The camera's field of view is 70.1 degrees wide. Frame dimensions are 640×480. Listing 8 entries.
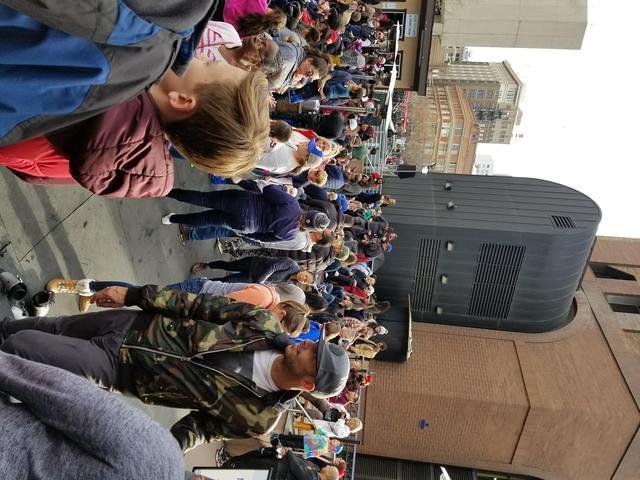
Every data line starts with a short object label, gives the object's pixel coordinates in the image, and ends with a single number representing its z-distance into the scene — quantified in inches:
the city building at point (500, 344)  452.4
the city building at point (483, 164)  3486.7
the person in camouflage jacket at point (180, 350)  126.7
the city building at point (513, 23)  707.4
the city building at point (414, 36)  583.0
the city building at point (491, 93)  3641.7
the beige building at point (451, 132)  2972.4
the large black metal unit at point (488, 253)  527.2
